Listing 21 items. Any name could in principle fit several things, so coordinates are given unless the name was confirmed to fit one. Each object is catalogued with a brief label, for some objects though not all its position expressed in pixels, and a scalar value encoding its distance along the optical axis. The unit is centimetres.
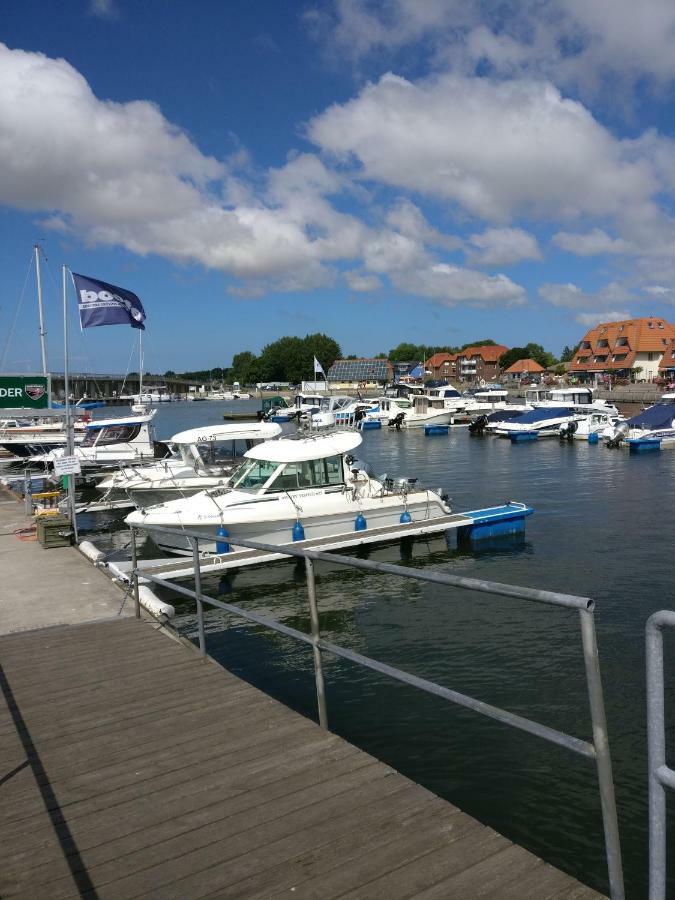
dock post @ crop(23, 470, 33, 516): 1805
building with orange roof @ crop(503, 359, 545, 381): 13688
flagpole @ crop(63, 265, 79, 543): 1395
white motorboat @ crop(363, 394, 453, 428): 6612
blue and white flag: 1683
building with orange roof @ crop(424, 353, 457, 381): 15775
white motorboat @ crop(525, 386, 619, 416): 6014
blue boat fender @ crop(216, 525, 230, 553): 1661
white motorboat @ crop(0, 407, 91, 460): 3712
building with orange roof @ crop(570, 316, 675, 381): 11075
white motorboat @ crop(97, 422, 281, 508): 2261
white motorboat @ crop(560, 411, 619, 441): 4944
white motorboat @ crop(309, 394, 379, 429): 6122
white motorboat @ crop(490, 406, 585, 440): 5272
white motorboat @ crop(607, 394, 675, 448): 4428
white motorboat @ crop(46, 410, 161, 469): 3053
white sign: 1438
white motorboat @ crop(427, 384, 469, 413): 7110
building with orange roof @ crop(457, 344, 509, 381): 15400
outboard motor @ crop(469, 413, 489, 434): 5891
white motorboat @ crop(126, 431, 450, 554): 1700
